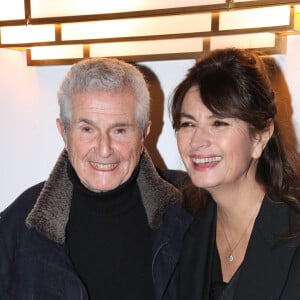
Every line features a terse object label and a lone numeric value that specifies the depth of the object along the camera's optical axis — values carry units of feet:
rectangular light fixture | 5.36
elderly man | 5.20
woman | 4.65
